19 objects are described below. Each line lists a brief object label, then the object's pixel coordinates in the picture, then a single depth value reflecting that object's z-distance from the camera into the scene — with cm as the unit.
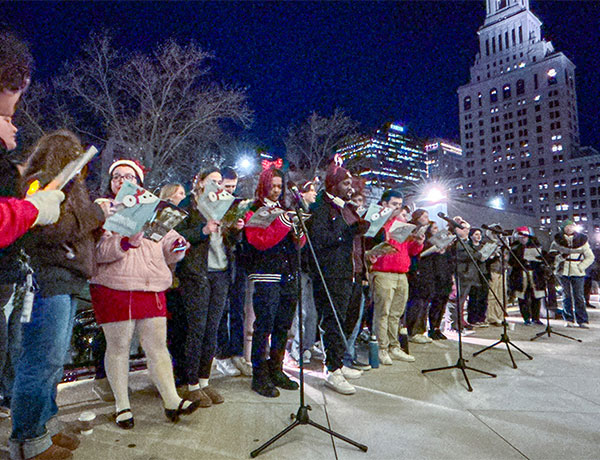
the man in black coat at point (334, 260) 394
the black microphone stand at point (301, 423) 249
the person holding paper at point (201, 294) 334
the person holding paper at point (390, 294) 498
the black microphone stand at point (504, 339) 481
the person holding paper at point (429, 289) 620
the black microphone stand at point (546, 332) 657
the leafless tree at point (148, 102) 1875
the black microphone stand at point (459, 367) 423
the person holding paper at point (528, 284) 817
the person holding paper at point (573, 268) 802
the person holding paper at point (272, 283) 363
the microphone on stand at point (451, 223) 444
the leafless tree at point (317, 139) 2759
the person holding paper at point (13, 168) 171
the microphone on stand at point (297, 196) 313
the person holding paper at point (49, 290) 222
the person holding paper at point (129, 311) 284
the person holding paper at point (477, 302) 820
